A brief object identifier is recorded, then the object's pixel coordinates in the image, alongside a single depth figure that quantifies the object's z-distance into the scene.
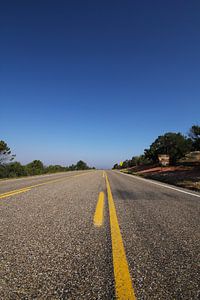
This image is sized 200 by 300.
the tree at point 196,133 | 26.81
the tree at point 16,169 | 18.22
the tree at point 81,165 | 76.95
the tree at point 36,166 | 21.48
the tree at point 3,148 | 27.58
